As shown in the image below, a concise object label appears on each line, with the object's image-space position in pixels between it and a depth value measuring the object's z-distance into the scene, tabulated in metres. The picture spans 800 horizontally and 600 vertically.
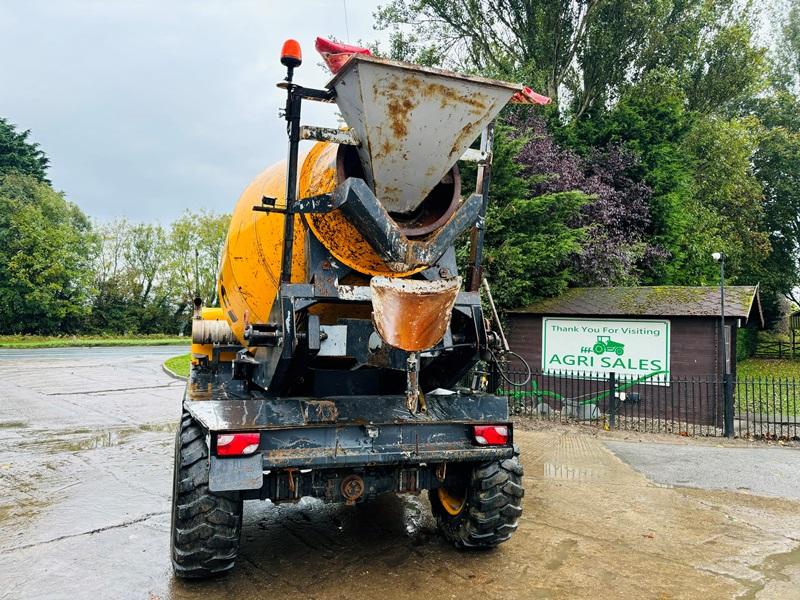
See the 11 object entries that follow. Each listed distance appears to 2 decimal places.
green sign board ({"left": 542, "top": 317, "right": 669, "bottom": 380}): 11.16
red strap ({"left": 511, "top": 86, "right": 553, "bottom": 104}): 4.09
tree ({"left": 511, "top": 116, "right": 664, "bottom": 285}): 14.15
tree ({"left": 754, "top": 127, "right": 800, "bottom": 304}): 25.62
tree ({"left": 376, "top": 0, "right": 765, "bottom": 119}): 19.53
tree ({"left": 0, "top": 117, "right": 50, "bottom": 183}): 39.25
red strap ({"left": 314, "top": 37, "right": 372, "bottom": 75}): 3.67
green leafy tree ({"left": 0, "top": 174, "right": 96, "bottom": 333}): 35.31
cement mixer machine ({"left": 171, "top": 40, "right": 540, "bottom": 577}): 3.50
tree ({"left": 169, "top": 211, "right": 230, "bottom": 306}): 44.50
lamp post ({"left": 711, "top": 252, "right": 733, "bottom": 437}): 9.86
